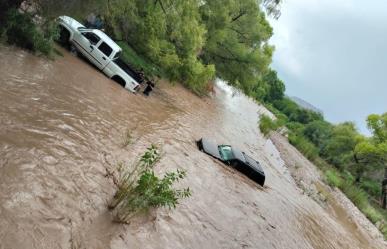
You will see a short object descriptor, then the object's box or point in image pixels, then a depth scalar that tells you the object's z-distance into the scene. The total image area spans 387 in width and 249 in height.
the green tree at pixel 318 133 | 60.69
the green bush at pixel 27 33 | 14.15
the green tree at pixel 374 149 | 39.12
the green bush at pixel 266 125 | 30.14
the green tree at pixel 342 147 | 44.25
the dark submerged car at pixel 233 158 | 15.55
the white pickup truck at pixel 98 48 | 18.19
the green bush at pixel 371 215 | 28.73
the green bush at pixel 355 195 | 30.75
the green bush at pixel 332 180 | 30.86
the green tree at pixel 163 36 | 22.27
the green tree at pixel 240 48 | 33.38
